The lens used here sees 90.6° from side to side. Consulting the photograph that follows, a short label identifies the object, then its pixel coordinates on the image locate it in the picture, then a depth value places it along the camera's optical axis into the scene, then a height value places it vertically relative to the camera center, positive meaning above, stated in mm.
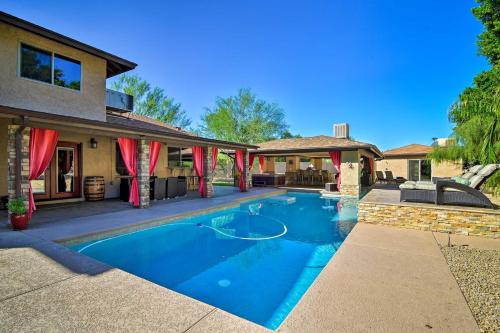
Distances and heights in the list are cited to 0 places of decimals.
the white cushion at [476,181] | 6439 -326
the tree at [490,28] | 14008 +8082
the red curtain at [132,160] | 8516 +380
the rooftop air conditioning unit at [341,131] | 19297 +3069
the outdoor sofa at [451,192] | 6137 -615
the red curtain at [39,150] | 6172 +542
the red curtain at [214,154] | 11963 +773
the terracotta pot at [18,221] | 5484 -1106
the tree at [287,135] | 32488 +5117
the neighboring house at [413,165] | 19375 +326
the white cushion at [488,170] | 6090 -38
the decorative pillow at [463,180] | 7279 -355
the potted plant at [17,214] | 5480 -950
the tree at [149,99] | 27391 +8218
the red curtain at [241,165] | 14148 +296
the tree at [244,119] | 29531 +6229
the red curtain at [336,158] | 14734 +686
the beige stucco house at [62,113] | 6027 +1444
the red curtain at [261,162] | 19234 +625
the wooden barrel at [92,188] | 9641 -660
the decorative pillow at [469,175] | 8000 -210
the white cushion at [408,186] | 6967 -485
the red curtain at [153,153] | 9086 +653
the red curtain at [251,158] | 18141 +890
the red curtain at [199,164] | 11281 +272
